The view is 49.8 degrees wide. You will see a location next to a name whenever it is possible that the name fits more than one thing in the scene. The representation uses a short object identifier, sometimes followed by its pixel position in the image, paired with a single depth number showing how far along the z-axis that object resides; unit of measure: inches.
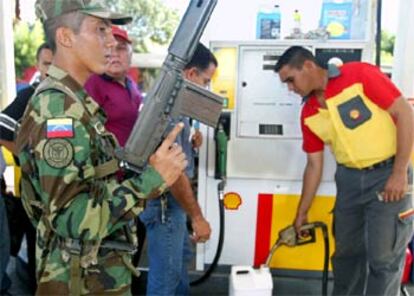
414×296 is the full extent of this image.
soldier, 42.0
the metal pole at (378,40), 89.5
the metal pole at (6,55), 119.2
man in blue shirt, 71.2
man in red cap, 74.9
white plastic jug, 77.3
